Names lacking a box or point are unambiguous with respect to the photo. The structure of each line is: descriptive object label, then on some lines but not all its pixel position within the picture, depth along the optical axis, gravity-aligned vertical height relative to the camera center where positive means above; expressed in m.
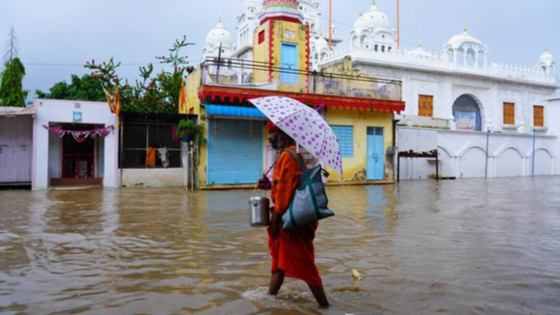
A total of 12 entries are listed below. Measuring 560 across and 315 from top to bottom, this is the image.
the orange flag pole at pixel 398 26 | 34.12 +10.54
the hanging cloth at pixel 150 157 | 16.71 +0.19
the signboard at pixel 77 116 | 15.67 +1.60
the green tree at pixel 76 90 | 34.88 +5.70
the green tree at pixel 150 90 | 20.55 +3.40
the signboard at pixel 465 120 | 33.97 +3.35
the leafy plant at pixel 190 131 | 15.18 +1.09
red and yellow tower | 17.39 +4.97
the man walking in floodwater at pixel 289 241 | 3.34 -0.60
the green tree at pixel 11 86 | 25.25 +4.33
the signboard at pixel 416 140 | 23.31 +1.25
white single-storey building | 15.34 +0.65
